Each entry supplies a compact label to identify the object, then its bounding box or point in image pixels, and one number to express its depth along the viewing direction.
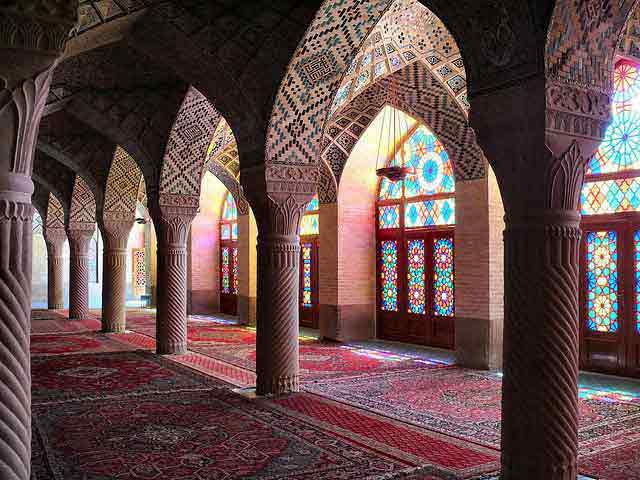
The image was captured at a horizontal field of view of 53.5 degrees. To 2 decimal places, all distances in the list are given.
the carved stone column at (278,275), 6.58
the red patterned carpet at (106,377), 6.89
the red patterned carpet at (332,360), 8.35
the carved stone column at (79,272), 15.16
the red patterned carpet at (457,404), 5.32
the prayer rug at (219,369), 7.58
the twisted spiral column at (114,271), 12.65
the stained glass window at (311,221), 13.55
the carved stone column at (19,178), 2.82
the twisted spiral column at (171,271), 9.48
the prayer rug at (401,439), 4.43
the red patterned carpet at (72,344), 10.17
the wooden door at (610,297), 7.77
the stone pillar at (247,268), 14.45
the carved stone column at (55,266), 17.52
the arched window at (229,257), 17.20
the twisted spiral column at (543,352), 3.52
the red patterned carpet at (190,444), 4.24
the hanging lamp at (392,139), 11.02
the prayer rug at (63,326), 13.10
